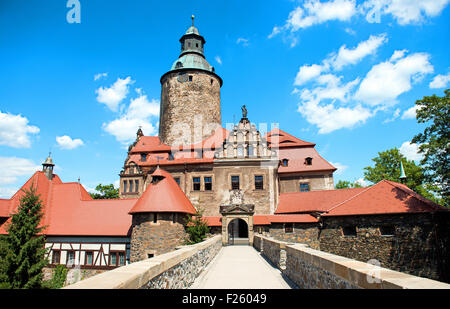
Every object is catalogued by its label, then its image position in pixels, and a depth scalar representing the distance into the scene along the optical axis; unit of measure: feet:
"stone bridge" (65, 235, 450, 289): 11.20
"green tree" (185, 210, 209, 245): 63.62
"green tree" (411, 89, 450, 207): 52.54
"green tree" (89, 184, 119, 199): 139.44
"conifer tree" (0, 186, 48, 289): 59.67
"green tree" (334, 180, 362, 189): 150.67
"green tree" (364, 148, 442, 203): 115.59
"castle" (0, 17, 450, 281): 57.16
